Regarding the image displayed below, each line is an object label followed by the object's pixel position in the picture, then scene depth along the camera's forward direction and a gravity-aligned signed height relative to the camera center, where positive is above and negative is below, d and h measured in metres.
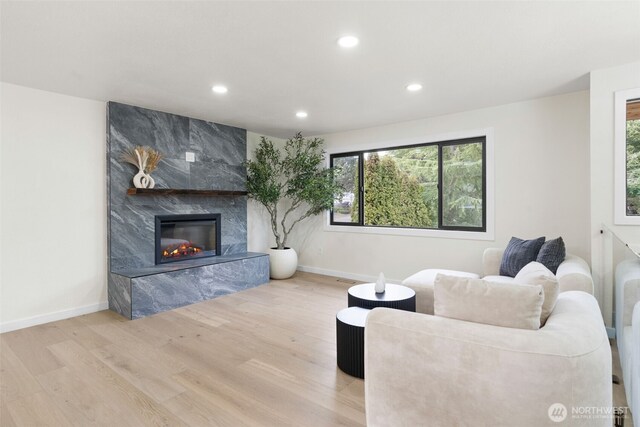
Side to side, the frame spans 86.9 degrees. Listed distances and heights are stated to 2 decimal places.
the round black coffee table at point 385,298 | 2.70 -0.71
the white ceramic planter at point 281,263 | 5.29 -0.80
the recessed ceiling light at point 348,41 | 2.38 +1.22
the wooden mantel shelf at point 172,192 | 3.93 +0.26
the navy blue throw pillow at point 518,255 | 3.27 -0.42
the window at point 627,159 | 2.88 +0.46
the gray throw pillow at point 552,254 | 3.02 -0.38
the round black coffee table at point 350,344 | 2.35 -0.94
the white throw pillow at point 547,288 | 1.62 -0.37
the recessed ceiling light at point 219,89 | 3.38 +1.25
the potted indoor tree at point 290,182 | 5.28 +0.48
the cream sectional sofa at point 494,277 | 2.46 -0.55
